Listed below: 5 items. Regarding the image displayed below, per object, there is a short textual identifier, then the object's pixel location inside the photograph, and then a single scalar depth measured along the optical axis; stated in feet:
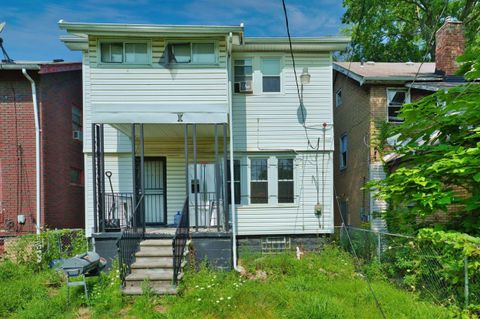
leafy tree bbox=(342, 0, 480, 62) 60.95
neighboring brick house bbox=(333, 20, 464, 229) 34.32
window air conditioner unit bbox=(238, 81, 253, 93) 31.55
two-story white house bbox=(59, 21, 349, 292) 26.73
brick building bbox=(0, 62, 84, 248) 29.60
